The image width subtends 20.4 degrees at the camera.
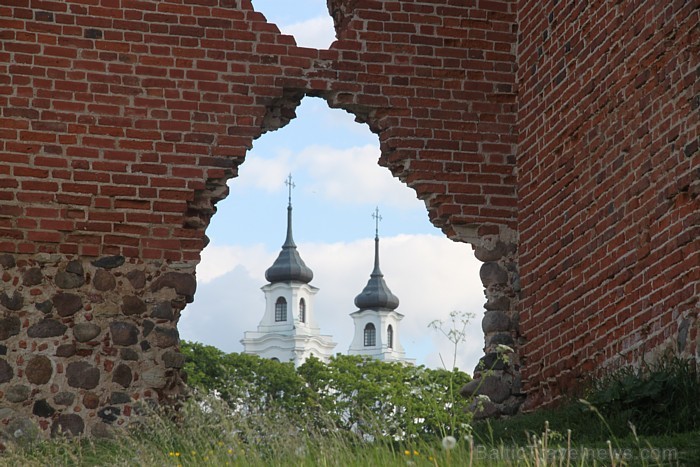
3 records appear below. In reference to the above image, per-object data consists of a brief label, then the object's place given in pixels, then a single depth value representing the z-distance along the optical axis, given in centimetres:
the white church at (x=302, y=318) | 10886
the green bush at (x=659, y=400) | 1066
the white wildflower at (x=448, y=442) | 755
